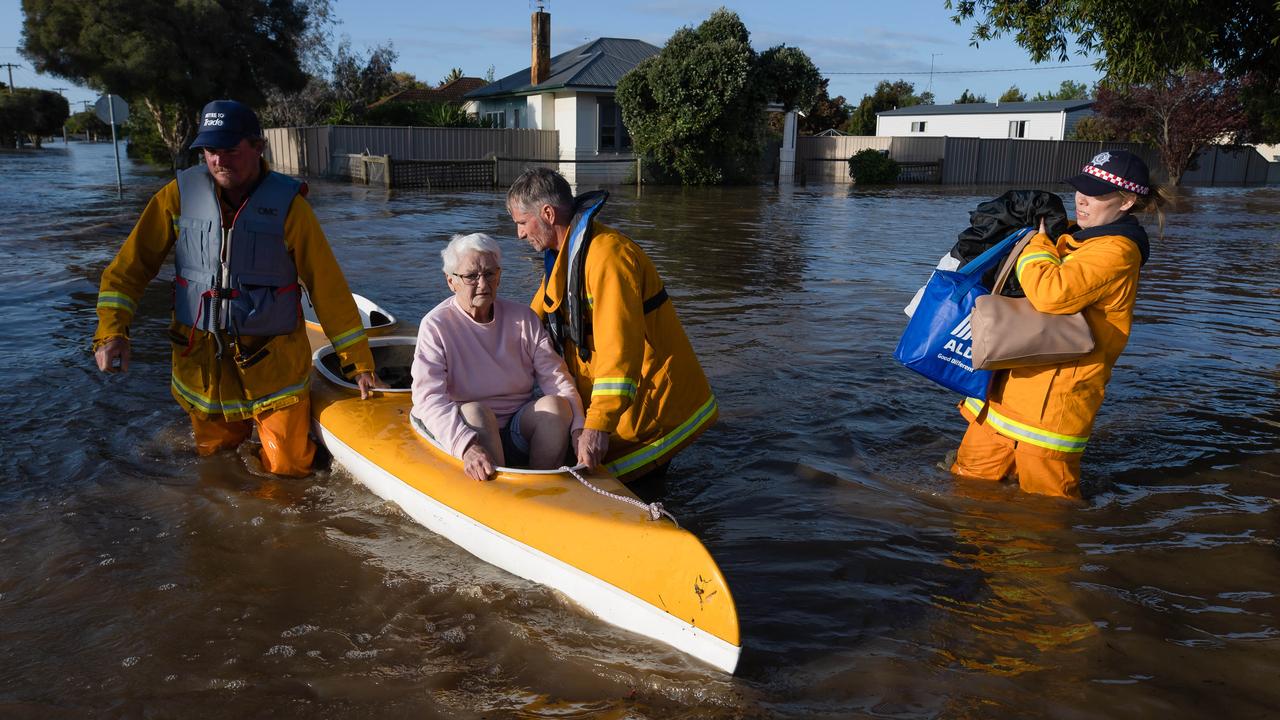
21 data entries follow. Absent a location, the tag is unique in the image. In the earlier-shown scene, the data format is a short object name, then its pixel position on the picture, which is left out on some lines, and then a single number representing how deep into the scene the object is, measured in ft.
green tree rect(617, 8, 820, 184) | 87.45
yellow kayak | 10.70
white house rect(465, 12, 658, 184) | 96.68
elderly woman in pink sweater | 13.07
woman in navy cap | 13.09
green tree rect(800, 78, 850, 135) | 166.20
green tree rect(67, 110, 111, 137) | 335.67
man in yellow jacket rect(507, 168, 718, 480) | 12.78
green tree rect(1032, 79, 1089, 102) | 255.09
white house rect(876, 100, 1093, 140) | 153.99
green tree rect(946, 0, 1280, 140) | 22.00
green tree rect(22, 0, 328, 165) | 95.61
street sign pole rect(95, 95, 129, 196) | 69.20
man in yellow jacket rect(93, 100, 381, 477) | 14.60
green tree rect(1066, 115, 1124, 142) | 129.81
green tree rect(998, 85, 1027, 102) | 216.33
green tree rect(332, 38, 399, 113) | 142.00
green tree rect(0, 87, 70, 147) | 229.66
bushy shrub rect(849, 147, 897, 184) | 110.52
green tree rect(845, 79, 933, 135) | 182.80
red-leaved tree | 114.42
